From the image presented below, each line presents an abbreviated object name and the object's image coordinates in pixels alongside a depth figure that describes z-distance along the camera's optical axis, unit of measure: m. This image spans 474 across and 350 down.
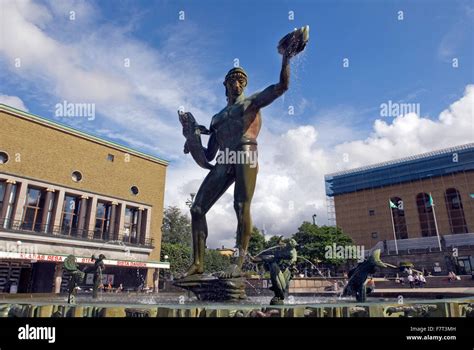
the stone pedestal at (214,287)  5.04
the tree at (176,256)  46.25
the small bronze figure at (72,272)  6.40
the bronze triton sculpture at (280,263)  4.52
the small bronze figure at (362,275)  5.03
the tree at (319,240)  46.72
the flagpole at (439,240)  51.08
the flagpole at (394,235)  57.81
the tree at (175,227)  57.28
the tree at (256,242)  54.69
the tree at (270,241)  53.88
